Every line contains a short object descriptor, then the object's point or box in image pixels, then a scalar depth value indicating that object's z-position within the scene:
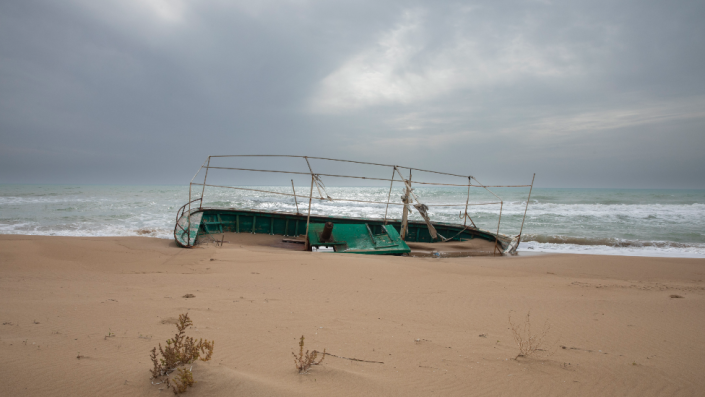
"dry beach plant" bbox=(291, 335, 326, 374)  2.47
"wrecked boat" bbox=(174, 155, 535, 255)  10.40
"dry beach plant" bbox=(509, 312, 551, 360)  3.15
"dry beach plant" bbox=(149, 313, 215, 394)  2.04
